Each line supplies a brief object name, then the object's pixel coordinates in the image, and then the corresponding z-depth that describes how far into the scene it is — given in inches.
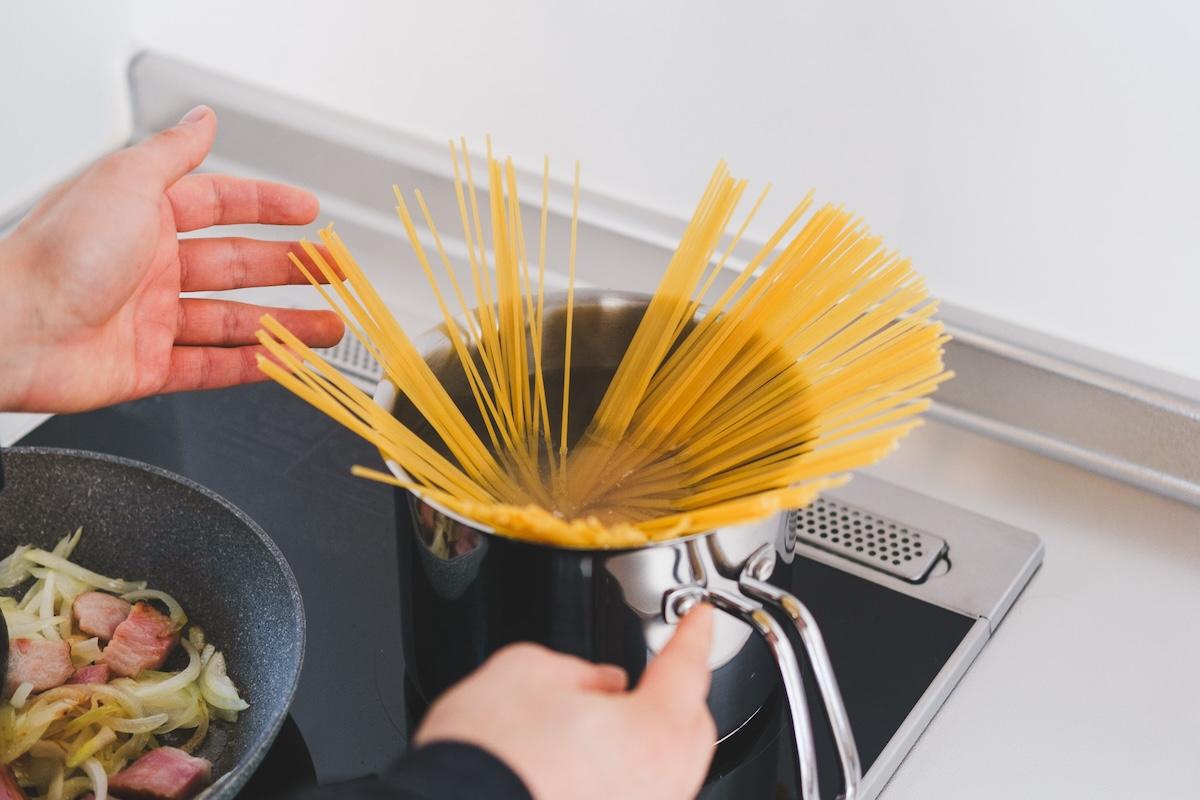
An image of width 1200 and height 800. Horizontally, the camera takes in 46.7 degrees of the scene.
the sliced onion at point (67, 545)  34.7
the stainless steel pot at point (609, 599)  26.3
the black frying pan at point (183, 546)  31.0
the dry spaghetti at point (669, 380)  28.7
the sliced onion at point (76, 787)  29.5
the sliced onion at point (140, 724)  30.5
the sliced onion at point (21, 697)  30.6
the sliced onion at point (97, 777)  29.1
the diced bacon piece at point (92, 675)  31.5
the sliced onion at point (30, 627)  32.4
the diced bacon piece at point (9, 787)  28.6
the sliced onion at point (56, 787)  29.4
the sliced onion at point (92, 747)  29.6
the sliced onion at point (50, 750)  30.0
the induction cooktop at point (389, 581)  32.0
